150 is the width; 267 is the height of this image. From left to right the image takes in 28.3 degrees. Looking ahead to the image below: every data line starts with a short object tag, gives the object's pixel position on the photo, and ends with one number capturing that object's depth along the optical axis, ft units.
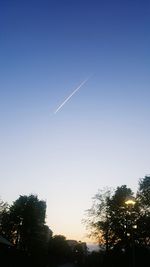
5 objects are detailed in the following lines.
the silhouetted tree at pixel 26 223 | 236.18
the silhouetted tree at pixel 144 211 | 171.12
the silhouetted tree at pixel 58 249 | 377.13
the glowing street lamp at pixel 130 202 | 71.62
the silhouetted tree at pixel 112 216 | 182.70
